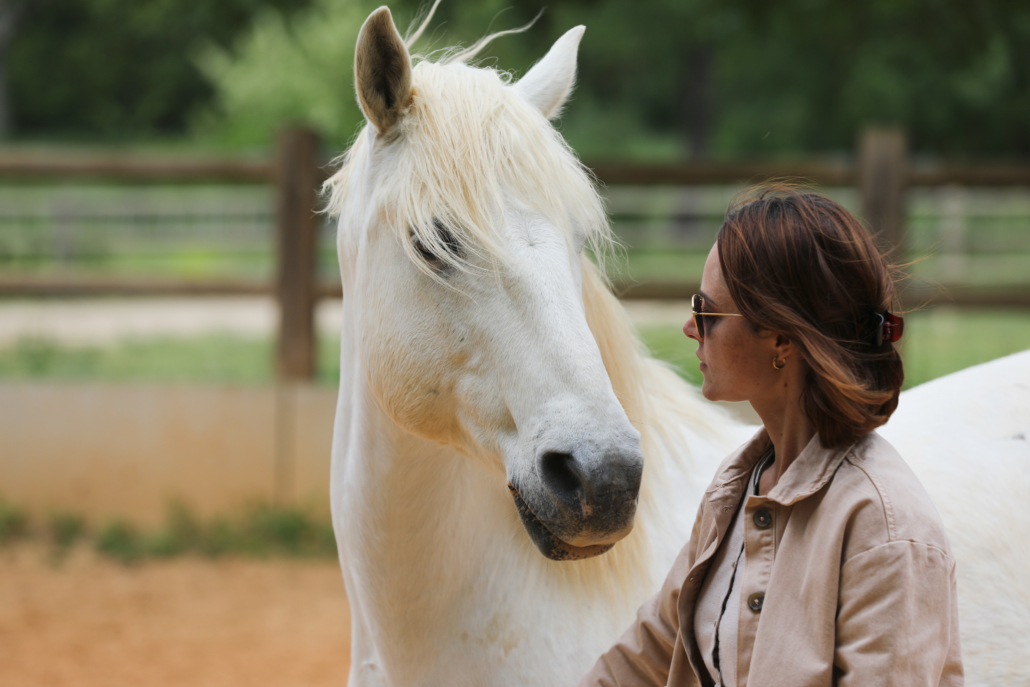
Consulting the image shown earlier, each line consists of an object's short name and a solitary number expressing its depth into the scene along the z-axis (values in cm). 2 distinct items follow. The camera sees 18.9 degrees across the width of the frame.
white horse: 309
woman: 283
